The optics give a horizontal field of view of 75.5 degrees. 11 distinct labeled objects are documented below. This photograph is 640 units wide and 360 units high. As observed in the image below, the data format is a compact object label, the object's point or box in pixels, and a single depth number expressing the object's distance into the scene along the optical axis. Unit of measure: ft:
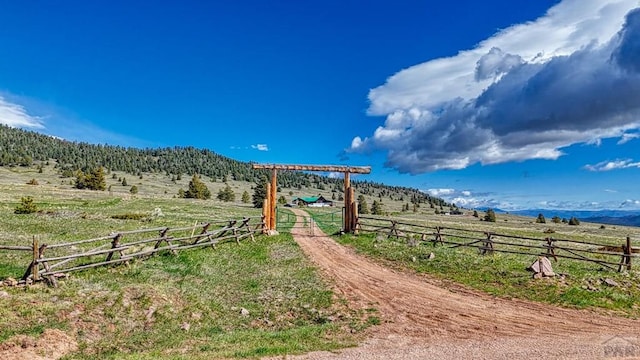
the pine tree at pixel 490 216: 328.27
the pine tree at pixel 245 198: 376.82
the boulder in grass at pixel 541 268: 62.95
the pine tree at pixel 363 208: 337.31
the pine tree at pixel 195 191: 335.47
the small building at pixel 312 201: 449.80
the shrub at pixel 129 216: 136.87
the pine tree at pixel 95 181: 311.68
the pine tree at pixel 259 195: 279.20
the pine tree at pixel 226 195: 368.27
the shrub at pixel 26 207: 128.16
